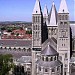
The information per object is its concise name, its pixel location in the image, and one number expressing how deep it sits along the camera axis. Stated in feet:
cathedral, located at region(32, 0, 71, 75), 166.50
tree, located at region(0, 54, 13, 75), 167.04
